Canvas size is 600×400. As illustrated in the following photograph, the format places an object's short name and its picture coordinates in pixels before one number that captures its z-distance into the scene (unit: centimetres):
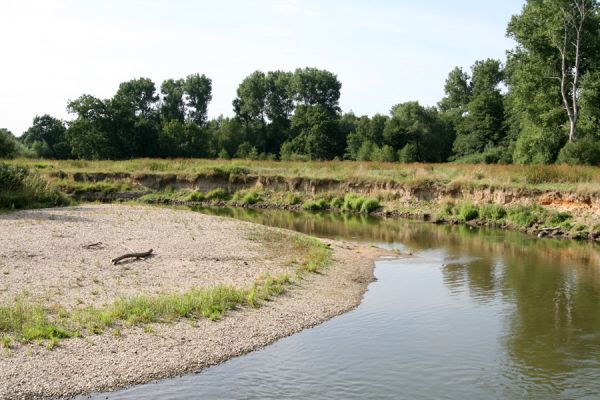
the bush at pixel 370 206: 4656
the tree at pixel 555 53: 4906
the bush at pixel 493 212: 3891
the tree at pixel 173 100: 11092
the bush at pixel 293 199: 5122
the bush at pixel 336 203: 4906
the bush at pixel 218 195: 5463
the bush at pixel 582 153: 4506
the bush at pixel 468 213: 4019
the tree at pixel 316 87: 10838
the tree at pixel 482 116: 7925
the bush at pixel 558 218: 3553
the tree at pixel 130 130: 8175
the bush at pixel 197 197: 5484
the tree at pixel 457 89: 10187
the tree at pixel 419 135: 8850
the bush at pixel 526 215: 3675
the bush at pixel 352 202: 4744
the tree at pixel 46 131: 10906
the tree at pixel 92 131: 7925
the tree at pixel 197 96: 11400
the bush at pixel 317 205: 4934
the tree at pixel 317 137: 9279
